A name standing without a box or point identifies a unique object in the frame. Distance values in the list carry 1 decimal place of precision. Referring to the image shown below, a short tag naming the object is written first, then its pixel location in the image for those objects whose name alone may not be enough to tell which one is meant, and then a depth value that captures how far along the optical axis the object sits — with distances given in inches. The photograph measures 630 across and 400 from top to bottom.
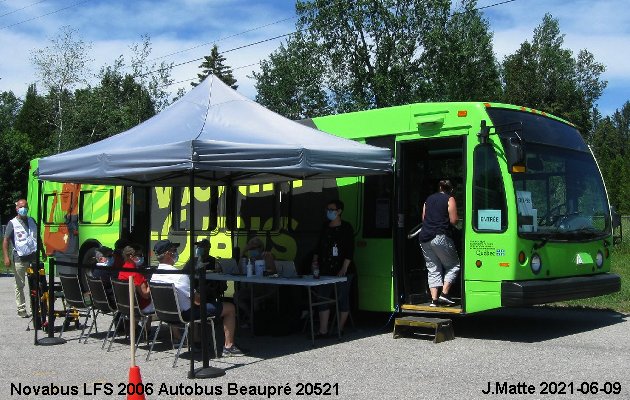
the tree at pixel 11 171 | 1895.9
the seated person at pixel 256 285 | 412.5
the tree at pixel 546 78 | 2159.2
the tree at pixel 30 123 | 3091.0
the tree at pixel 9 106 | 3567.9
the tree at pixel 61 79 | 1549.0
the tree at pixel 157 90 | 1395.2
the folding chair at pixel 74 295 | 397.4
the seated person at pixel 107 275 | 390.1
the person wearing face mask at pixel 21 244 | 482.3
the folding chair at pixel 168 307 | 323.9
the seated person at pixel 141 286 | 359.9
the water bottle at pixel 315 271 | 374.6
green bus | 359.3
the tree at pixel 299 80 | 1408.7
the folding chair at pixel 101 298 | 382.0
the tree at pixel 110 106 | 1397.6
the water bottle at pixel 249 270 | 393.1
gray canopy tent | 308.3
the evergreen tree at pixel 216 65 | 2465.6
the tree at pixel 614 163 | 2224.2
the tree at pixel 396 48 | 1350.9
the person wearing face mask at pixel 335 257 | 390.6
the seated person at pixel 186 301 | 326.6
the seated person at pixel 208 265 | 392.5
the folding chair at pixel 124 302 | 353.7
